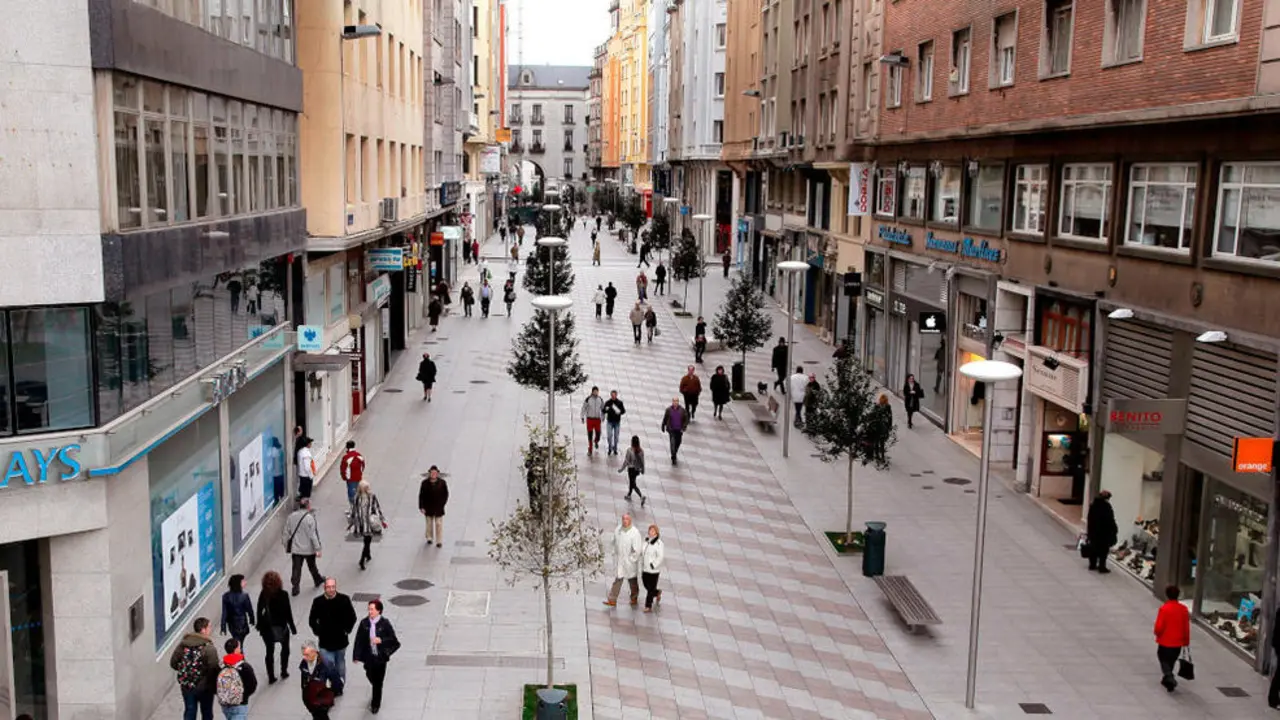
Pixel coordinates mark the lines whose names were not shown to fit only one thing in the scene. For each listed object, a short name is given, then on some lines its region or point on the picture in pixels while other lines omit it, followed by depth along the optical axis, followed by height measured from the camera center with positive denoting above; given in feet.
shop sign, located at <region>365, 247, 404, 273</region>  104.99 -6.96
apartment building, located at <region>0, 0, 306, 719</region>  39.99 -6.39
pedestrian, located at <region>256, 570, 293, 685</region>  48.80 -17.28
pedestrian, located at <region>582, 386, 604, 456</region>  89.35 -16.83
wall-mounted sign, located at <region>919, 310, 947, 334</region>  100.77 -11.06
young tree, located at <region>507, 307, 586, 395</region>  95.04 -14.08
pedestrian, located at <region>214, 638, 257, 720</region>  41.91 -17.20
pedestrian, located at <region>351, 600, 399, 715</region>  45.68 -17.19
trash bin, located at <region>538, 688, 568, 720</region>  43.80 -18.47
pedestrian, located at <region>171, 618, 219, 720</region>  43.01 -17.09
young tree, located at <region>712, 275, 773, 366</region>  116.67 -13.10
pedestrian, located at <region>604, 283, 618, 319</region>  166.09 -15.78
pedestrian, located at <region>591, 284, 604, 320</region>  167.32 -16.36
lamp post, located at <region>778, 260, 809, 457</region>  89.69 -9.00
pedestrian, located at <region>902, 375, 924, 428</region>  100.42 -16.90
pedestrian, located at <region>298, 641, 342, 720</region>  43.04 -17.98
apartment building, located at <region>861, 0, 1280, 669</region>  54.80 -3.98
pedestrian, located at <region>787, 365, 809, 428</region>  99.45 -16.30
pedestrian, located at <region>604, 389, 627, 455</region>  87.71 -16.74
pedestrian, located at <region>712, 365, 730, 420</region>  102.47 -16.95
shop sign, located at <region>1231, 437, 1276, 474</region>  51.47 -10.86
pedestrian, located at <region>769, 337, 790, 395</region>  114.93 -16.41
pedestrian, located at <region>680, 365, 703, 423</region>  100.07 -16.48
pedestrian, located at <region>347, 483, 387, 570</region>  63.67 -17.49
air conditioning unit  104.47 -3.00
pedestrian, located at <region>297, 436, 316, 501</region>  72.02 -17.00
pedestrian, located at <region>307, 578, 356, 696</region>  46.68 -16.68
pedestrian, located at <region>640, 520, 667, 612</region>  57.98 -17.81
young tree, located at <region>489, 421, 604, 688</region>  48.42 -13.96
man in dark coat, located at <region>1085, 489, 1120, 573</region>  65.41 -17.89
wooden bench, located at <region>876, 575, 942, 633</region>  55.83 -19.18
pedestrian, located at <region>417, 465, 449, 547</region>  66.49 -17.12
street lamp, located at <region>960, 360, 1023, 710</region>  47.73 -14.31
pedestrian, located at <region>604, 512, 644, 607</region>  58.65 -17.81
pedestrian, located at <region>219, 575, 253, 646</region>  48.29 -16.95
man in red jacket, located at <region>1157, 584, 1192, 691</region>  49.96 -17.77
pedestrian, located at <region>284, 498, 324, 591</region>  58.23 -17.06
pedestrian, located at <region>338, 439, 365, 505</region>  71.82 -16.77
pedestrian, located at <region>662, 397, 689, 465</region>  86.58 -16.76
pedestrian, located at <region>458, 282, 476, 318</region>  170.19 -16.64
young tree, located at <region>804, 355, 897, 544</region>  70.03 -13.36
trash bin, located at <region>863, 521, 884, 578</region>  63.98 -18.75
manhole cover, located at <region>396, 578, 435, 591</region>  61.11 -20.05
